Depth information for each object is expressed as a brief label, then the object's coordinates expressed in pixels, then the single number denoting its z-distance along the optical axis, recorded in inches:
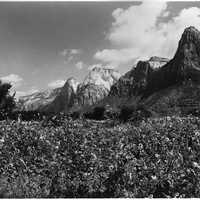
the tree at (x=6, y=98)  1334.9
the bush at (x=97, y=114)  2581.2
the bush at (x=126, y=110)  2368.0
